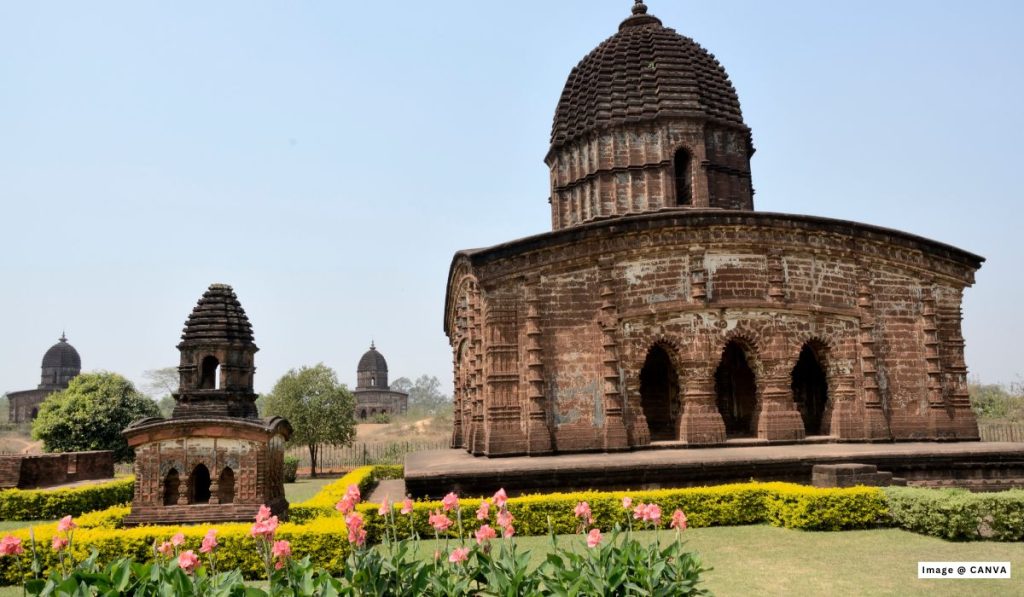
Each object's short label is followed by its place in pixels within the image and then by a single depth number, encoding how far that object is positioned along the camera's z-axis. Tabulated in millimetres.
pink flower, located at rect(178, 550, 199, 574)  5065
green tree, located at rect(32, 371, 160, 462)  27844
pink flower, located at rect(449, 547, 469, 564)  5236
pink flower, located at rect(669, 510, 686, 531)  5715
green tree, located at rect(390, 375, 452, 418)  136875
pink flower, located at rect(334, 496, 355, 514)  5492
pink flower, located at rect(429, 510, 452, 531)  5586
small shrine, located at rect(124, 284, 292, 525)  11328
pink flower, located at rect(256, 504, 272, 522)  5652
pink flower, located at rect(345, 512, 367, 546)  5203
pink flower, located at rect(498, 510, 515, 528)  5613
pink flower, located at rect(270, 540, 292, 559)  5137
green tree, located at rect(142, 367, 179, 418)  90188
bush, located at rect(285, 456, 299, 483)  27797
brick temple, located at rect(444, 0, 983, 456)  14977
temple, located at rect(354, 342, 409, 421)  68938
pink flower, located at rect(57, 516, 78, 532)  5862
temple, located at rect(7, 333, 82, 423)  65125
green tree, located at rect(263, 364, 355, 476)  32312
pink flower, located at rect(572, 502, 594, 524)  5844
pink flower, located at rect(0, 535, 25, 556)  5191
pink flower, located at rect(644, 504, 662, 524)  5695
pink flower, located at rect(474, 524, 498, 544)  5434
